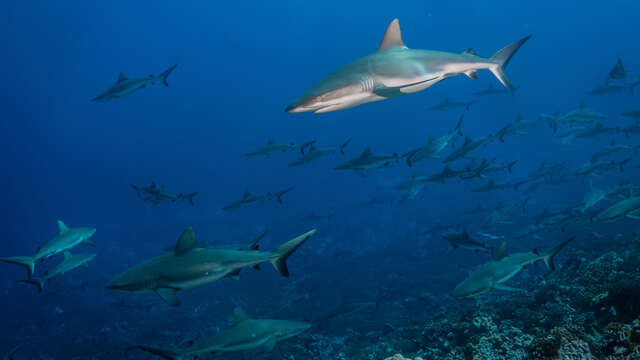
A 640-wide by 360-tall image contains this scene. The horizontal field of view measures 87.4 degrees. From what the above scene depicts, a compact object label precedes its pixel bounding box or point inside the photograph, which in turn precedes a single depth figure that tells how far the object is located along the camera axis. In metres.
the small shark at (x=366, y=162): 11.23
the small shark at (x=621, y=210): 6.80
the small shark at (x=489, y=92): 22.80
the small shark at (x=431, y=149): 11.51
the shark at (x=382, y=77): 3.09
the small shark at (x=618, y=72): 12.85
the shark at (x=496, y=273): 5.30
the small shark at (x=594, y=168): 13.72
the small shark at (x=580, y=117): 14.98
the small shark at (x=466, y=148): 11.66
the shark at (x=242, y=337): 4.80
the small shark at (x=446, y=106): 22.17
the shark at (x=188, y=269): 4.32
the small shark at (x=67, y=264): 7.56
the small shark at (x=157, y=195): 12.43
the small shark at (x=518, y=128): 12.64
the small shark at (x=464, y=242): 8.66
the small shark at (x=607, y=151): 15.42
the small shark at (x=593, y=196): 10.12
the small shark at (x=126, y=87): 11.08
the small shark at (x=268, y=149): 13.72
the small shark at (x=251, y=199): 13.52
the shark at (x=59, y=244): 6.86
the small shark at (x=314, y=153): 13.50
